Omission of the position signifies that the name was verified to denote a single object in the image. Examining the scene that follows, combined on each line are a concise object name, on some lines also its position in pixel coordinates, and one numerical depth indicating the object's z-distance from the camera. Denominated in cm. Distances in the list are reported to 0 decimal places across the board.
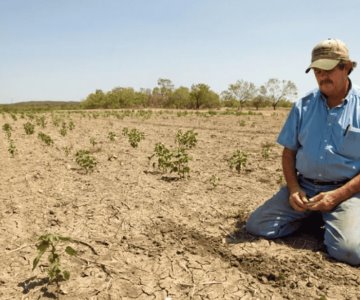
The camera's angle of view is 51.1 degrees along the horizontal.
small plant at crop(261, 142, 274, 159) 728
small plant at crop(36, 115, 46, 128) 1566
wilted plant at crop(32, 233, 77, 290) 255
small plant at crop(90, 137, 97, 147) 924
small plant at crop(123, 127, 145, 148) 895
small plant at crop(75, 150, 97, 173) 622
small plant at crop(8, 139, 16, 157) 778
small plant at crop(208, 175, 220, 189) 519
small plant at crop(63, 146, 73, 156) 801
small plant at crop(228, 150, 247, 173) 606
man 307
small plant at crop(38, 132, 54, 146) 945
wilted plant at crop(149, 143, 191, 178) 582
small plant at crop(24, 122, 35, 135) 1250
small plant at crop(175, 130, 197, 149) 889
